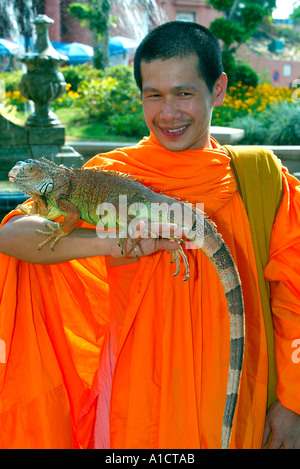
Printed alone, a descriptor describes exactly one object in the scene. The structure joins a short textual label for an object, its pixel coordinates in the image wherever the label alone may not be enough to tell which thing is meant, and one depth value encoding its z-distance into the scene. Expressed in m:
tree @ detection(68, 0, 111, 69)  19.41
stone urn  8.93
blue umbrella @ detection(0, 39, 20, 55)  16.56
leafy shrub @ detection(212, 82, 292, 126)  12.49
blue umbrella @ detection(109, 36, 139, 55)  25.56
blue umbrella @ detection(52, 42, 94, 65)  24.73
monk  2.22
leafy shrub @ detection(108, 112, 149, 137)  11.66
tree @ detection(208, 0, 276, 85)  15.58
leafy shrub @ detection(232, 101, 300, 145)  11.06
